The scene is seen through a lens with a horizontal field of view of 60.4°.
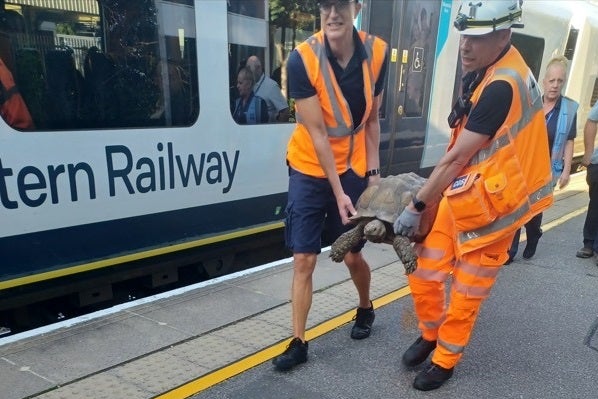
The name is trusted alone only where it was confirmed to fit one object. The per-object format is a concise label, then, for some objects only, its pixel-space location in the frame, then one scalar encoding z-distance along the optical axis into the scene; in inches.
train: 129.2
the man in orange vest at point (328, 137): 102.7
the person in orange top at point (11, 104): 124.0
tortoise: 102.2
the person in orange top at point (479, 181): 89.4
